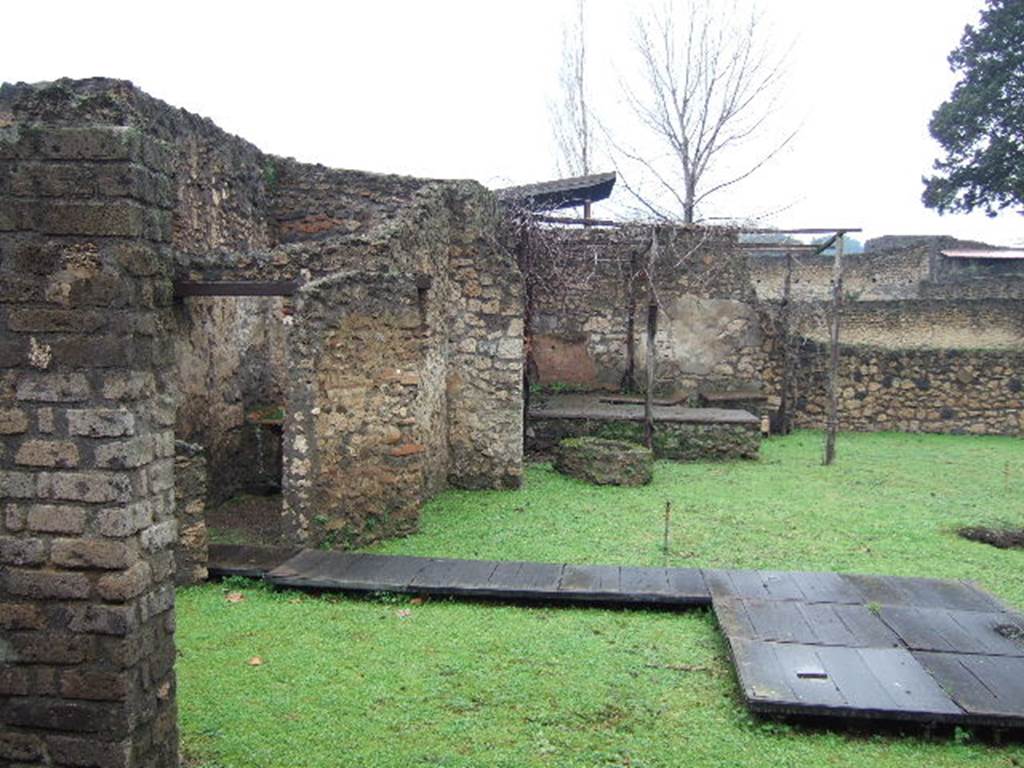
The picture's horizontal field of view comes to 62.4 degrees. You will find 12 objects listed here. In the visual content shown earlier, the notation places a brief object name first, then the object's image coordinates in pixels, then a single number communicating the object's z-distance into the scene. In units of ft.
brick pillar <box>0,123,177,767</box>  10.30
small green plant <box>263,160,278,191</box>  33.91
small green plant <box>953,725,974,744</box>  13.32
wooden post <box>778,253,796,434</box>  46.52
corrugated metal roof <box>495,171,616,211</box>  37.99
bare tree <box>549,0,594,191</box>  77.46
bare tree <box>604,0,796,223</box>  65.80
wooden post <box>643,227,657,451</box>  36.50
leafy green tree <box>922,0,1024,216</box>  70.90
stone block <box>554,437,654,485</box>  31.78
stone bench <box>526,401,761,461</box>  37.96
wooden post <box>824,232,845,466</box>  36.63
